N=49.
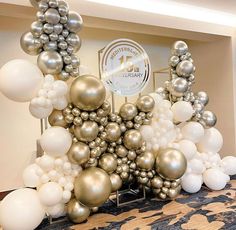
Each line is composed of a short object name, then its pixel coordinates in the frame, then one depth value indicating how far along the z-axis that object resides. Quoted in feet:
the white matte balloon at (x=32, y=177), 5.93
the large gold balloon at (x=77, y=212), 5.94
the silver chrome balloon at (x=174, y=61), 7.71
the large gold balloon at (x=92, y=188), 5.75
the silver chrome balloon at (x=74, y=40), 6.22
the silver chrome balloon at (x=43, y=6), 5.92
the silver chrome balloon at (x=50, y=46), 6.04
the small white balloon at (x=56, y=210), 5.98
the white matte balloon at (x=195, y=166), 7.70
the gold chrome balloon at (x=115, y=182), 6.37
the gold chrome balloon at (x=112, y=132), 6.32
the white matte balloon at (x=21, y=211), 5.34
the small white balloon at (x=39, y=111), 5.82
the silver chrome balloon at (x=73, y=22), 6.16
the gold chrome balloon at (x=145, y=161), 6.73
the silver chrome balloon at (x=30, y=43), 5.95
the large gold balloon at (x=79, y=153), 5.91
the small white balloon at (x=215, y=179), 7.72
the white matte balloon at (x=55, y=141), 5.74
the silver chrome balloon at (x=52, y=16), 5.86
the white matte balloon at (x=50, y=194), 5.63
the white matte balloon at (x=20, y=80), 5.48
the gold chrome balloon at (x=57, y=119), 6.19
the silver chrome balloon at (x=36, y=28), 5.89
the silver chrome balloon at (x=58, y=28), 5.99
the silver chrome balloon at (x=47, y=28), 5.91
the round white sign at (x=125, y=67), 6.90
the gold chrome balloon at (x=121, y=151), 6.59
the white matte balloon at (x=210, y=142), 8.10
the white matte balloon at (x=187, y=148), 7.45
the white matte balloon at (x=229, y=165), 8.37
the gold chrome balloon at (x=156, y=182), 7.02
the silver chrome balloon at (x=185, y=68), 7.54
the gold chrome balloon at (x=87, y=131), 5.93
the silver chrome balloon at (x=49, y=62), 5.90
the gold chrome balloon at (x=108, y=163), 6.25
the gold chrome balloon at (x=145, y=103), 6.77
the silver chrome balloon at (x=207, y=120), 7.91
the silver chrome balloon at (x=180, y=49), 7.64
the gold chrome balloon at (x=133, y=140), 6.48
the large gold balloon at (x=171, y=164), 6.72
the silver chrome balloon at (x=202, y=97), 8.04
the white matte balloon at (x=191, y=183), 7.63
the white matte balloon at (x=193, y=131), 7.64
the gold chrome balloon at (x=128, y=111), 6.68
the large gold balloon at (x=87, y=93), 5.81
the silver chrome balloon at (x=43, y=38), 5.95
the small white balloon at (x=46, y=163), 5.87
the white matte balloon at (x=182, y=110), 7.34
